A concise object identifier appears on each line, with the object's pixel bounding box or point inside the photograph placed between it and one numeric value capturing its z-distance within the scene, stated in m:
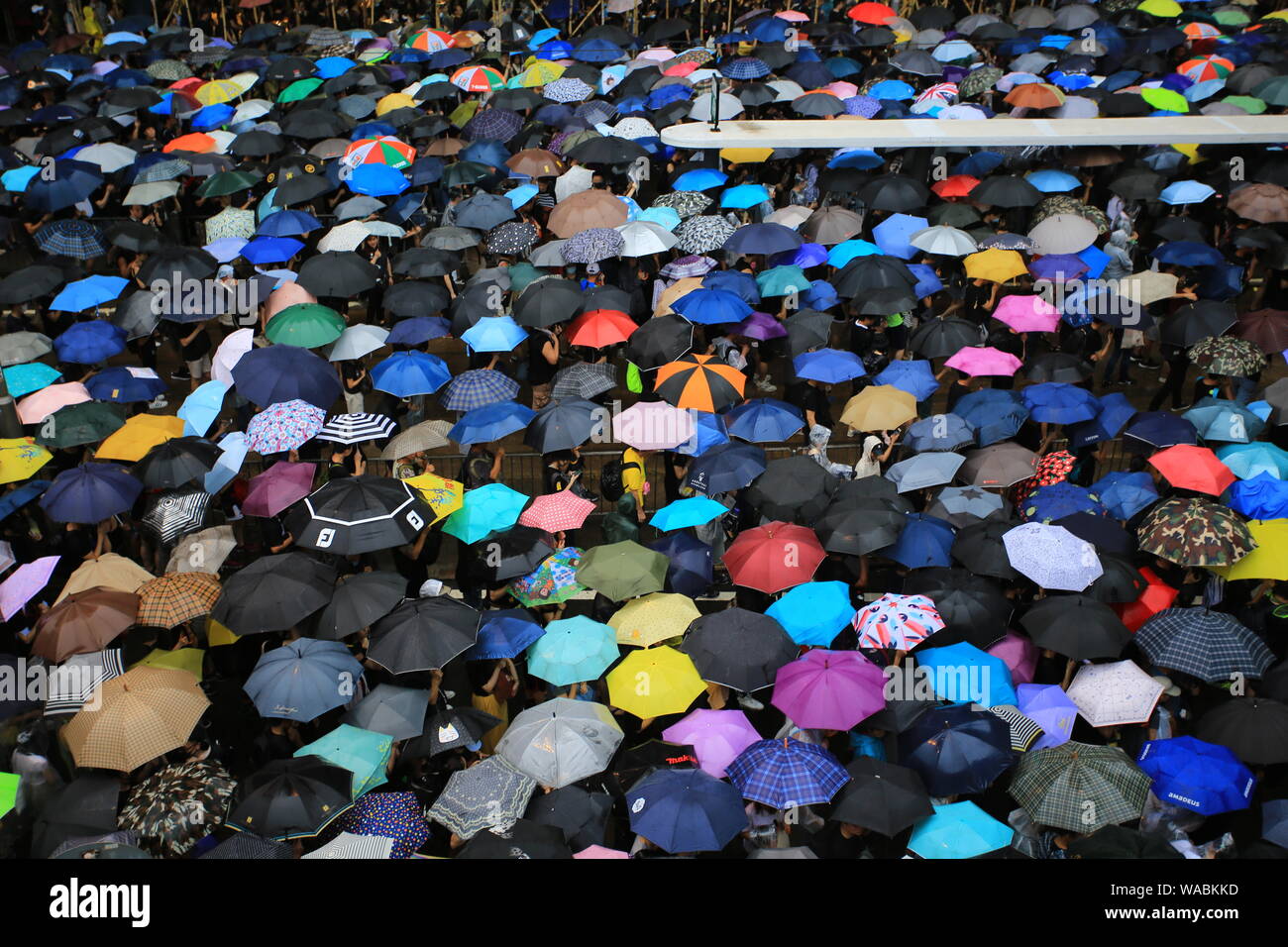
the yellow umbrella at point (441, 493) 9.25
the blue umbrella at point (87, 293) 12.37
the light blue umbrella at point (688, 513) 9.05
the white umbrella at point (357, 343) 11.67
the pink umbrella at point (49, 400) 10.70
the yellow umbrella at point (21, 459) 9.82
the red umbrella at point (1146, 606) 8.47
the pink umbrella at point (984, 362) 10.81
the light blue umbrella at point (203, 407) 10.55
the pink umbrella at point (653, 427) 9.84
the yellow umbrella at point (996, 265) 12.32
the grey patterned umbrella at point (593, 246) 12.38
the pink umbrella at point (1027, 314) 11.52
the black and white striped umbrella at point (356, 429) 9.81
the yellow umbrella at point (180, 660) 8.09
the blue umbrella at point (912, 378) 10.68
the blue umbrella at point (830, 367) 10.85
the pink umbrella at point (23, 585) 8.65
